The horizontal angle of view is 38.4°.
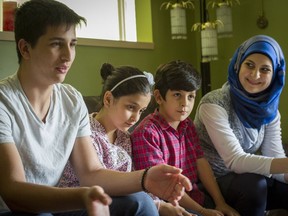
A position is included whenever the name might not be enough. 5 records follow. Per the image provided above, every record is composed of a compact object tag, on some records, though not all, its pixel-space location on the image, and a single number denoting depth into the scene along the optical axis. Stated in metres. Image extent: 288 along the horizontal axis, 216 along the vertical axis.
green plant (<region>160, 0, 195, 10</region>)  2.97
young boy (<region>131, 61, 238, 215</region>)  1.59
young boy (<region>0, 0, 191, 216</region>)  1.11
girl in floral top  1.47
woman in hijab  1.64
